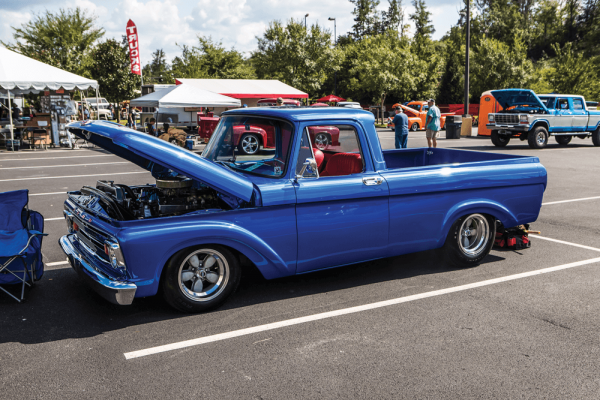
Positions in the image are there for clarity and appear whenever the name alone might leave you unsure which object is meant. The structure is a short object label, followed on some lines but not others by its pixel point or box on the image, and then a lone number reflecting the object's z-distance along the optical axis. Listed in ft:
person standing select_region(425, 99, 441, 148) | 55.72
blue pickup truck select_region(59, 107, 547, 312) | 13.00
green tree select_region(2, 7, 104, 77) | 116.06
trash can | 81.02
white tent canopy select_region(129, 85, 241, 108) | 67.21
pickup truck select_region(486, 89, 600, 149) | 64.08
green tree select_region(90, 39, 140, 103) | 132.26
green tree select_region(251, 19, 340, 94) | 150.82
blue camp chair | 14.75
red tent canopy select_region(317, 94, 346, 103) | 141.90
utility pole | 80.72
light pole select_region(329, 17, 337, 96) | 170.60
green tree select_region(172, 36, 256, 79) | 166.30
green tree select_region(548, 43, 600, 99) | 123.95
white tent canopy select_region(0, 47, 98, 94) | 59.16
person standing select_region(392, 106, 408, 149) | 49.67
